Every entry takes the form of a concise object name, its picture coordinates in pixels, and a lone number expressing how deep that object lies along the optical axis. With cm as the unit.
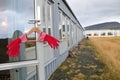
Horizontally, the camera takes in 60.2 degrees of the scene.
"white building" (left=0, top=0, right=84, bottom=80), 141
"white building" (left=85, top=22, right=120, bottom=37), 3417
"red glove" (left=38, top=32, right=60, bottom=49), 137
